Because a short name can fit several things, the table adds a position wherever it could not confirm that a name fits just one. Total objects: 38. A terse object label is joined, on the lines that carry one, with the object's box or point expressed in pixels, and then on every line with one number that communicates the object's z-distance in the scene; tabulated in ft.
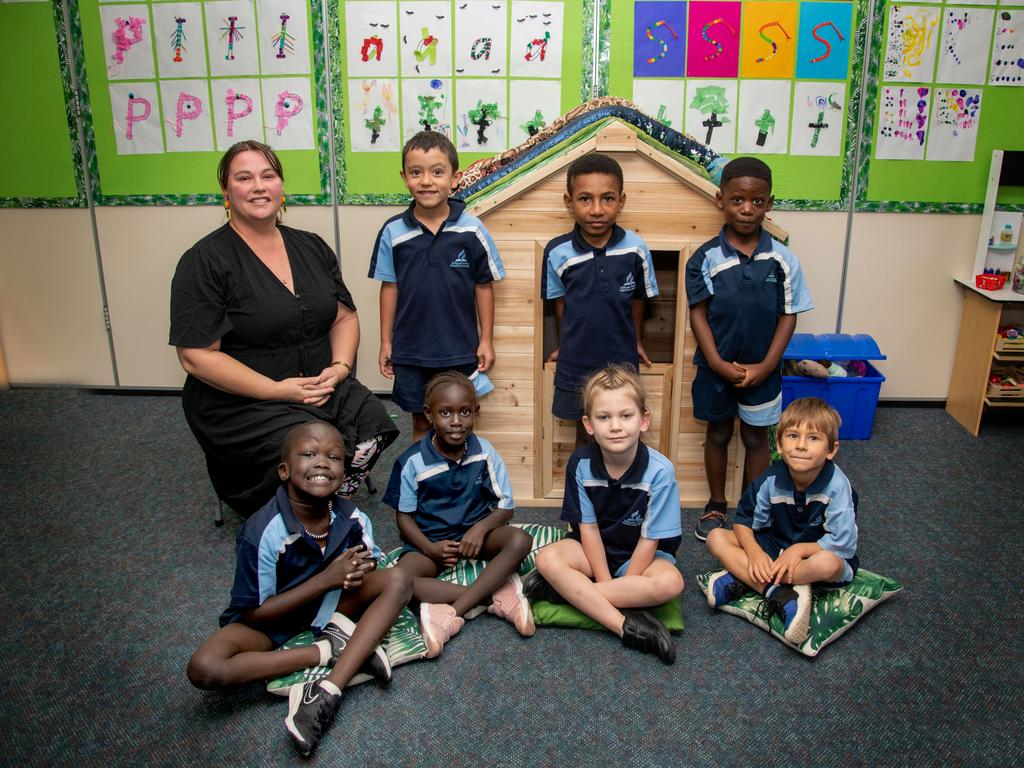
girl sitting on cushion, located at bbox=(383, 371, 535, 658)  8.87
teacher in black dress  9.35
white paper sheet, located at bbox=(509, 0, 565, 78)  13.28
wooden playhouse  10.37
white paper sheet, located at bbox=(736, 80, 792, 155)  13.41
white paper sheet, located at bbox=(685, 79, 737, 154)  13.38
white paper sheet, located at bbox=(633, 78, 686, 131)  13.39
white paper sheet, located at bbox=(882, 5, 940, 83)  13.26
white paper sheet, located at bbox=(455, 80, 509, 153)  13.66
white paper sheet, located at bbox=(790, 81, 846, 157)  13.46
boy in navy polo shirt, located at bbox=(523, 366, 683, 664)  8.46
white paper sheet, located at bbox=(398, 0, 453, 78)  13.39
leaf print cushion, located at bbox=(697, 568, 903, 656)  8.36
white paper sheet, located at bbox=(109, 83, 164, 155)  14.19
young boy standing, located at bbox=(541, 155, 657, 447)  9.88
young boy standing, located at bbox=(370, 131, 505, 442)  10.11
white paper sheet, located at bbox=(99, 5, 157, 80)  13.88
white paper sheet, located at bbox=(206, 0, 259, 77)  13.69
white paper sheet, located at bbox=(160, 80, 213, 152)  14.06
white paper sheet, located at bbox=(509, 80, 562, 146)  13.57
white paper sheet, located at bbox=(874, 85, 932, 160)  13.52
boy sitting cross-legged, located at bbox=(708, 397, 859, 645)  8.55
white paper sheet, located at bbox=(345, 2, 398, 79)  13.48
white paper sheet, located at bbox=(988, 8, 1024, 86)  13.30
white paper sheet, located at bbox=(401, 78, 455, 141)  13.67
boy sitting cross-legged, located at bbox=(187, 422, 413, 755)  7.49
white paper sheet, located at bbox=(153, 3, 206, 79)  13.76
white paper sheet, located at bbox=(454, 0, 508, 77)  13.34
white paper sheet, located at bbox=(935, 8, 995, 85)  13.29
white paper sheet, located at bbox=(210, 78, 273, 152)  13.96
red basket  13.55
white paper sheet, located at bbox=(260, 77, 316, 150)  13.89
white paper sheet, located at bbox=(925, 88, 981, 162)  13.53
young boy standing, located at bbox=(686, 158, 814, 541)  9.90
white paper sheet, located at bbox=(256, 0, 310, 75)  13.61
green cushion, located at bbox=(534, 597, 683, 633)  8.65
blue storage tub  13.52
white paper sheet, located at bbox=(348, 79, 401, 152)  13.78
